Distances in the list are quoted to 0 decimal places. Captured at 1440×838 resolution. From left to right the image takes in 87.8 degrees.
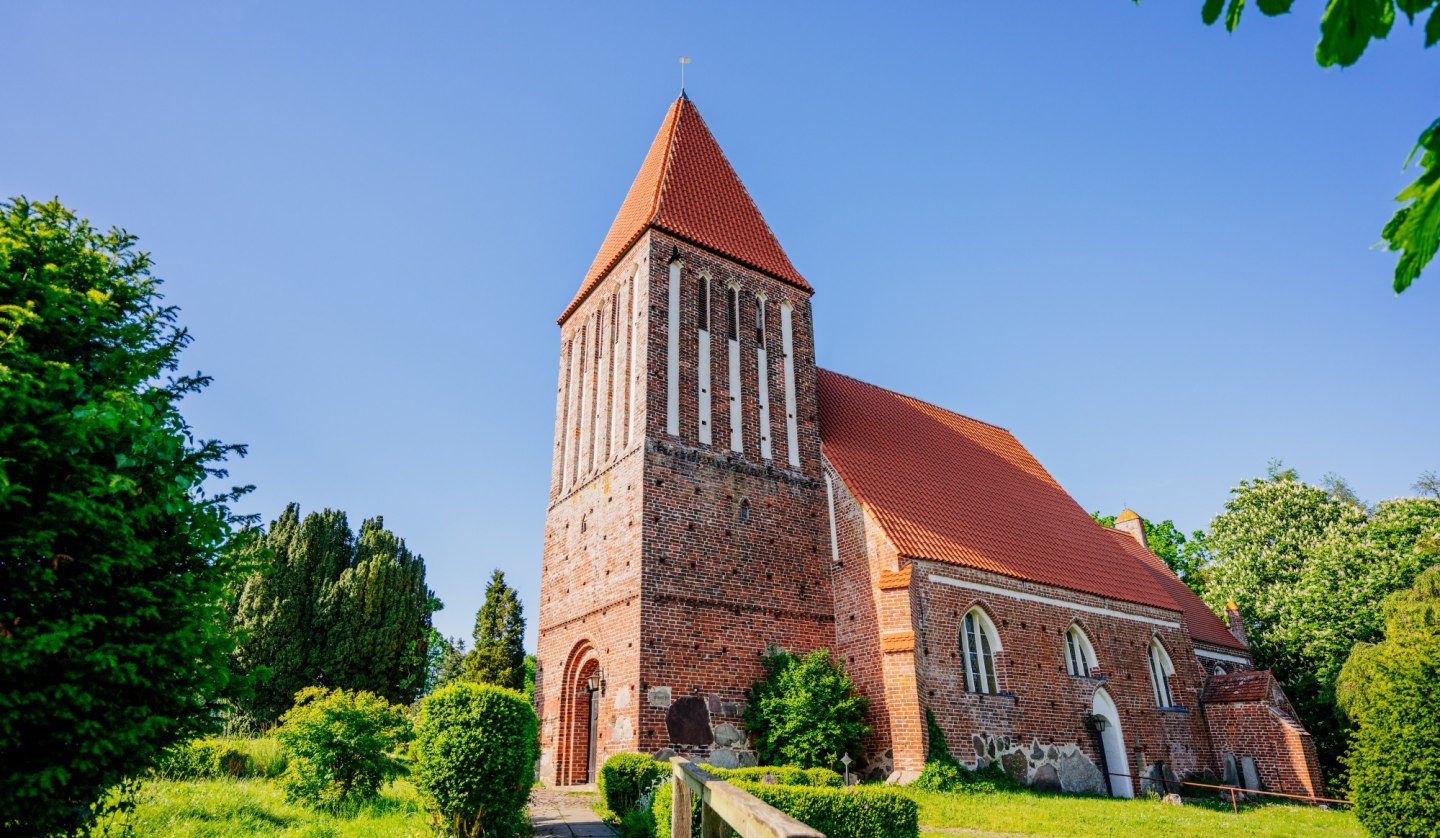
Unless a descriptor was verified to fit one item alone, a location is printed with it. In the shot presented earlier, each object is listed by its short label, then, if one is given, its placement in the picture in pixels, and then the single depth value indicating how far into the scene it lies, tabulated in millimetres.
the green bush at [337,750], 10547
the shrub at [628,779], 10750
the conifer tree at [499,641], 32094
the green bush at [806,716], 12961
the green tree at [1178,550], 36303
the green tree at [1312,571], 23000
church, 13680
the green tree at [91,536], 5426
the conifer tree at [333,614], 23203
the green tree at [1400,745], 10672
